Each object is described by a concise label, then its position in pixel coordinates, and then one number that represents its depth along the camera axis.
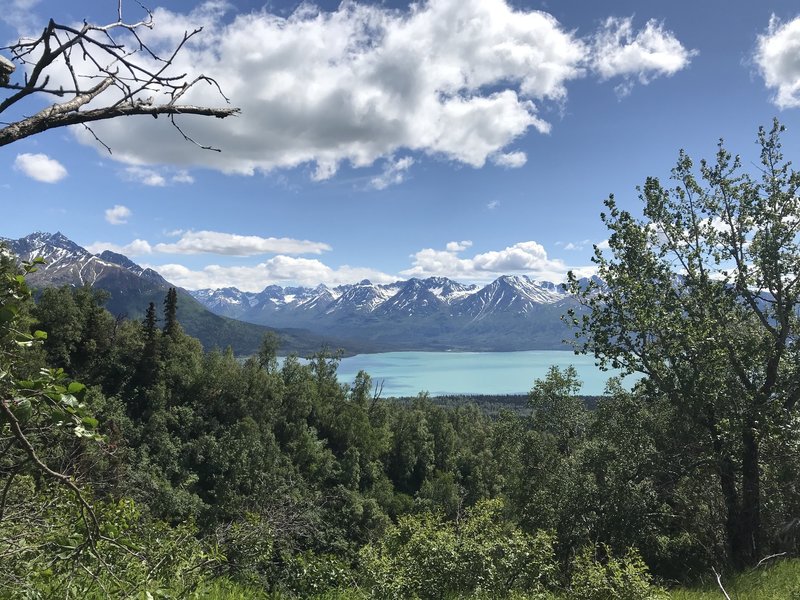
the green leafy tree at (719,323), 12.70
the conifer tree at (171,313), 62.94
